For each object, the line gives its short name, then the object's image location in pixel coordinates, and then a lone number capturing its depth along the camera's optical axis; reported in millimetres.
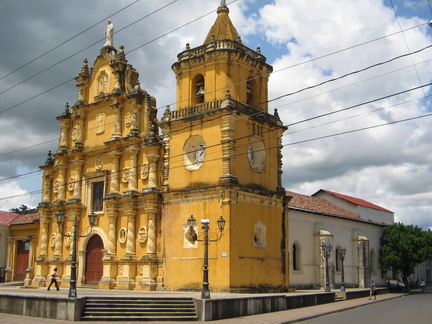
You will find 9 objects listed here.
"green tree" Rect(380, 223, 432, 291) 44875
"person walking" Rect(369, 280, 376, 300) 32250
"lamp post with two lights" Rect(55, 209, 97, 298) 18516
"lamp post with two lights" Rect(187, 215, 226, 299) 19375
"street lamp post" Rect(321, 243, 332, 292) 31417
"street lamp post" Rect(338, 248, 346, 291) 34281
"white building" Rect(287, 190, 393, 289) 35156
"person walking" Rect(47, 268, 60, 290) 26100
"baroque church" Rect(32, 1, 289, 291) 25906
